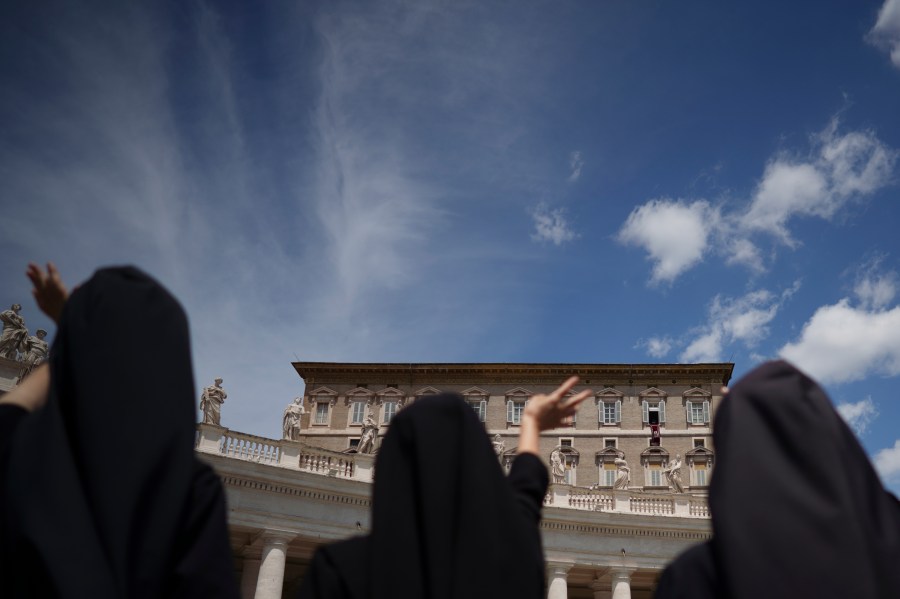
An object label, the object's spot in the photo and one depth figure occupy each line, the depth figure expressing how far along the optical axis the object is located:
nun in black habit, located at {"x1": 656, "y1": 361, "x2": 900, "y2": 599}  2.42
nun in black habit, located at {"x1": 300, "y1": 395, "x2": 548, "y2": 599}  2.69
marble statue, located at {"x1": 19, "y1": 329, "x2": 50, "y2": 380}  19.43
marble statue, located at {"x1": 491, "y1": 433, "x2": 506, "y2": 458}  34.11
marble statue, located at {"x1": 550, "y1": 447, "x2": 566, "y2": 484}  29.98
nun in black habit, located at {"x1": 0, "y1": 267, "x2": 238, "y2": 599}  2.26
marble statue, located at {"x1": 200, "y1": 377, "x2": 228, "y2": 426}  22.72
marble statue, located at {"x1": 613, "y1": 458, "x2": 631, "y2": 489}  28.38
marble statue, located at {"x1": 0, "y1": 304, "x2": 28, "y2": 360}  19.39
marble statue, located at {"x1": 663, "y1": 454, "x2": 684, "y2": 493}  30.86
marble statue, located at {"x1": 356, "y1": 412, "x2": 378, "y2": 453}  26.22
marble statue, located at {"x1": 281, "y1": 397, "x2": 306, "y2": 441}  24.50
